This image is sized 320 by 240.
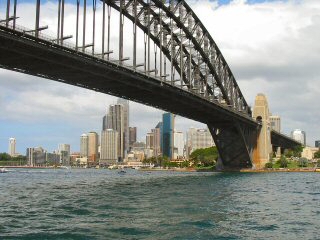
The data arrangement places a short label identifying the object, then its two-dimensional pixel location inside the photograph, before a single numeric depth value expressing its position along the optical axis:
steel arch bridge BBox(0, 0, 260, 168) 47.39
